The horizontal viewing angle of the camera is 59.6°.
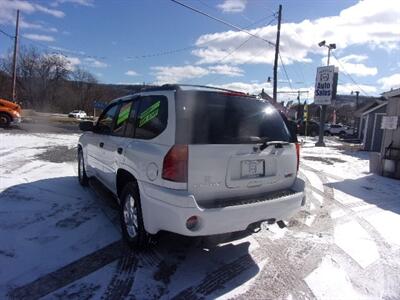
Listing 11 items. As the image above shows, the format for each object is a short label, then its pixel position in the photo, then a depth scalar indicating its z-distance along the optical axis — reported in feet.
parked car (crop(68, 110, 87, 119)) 205.69
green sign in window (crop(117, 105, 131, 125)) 15.07
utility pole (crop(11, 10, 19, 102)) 100.48
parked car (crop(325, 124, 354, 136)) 153.89
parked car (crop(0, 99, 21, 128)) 64.85
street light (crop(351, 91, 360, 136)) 166.69
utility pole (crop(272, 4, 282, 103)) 78.40
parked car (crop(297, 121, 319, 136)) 133.69
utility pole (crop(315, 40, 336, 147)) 78.66
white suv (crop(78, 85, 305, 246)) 10.69
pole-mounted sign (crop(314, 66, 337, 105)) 75.10
